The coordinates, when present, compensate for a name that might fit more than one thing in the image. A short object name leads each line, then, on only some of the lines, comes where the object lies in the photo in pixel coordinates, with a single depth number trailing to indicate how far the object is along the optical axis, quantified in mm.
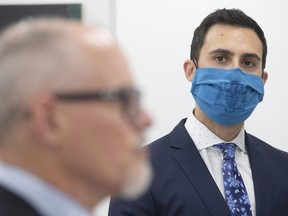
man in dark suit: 2097
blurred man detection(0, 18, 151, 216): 1566
